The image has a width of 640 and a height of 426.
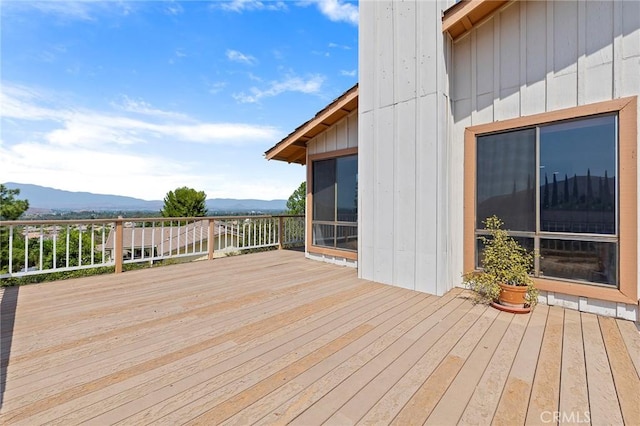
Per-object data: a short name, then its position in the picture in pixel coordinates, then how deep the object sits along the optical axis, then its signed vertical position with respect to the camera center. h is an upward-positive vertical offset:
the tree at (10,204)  15.24 +0.58
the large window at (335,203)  5.03 +0.22
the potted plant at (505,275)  2.88 -0.69
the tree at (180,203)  18.14 +0.75
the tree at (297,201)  9.30 +0.45
